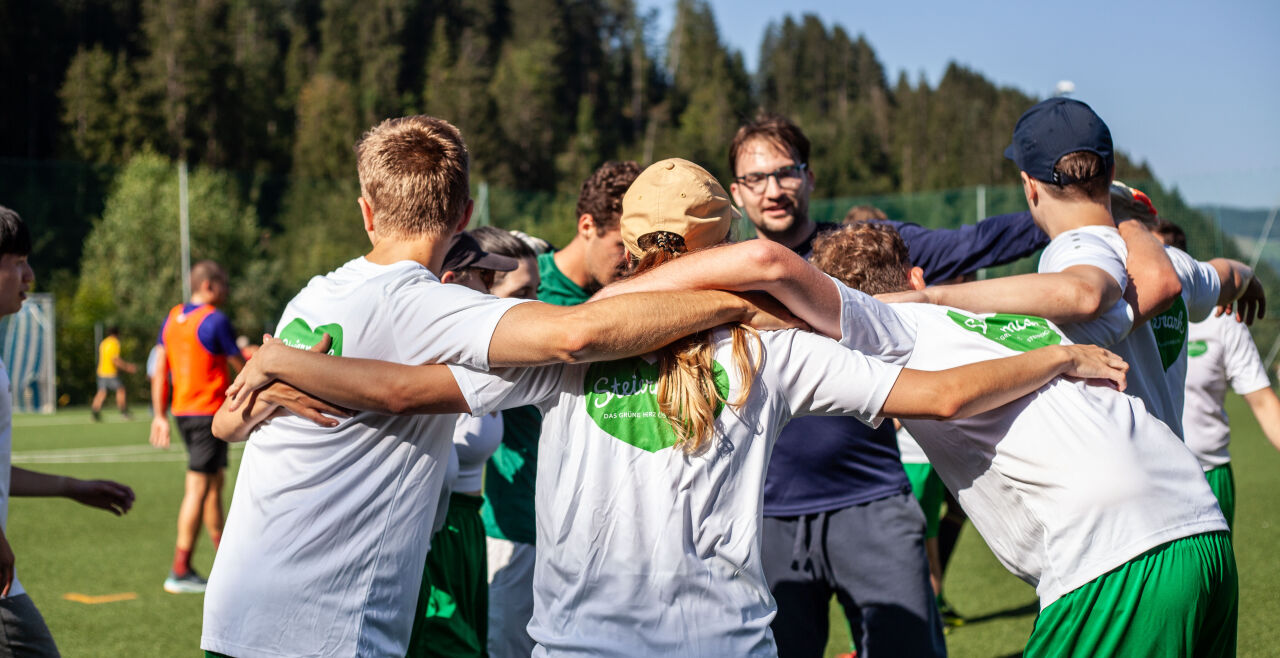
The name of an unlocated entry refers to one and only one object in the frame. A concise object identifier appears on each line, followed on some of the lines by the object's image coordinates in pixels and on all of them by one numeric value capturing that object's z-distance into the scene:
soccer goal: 24.95
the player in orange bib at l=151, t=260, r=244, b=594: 7.45
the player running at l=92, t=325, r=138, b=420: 23.30
